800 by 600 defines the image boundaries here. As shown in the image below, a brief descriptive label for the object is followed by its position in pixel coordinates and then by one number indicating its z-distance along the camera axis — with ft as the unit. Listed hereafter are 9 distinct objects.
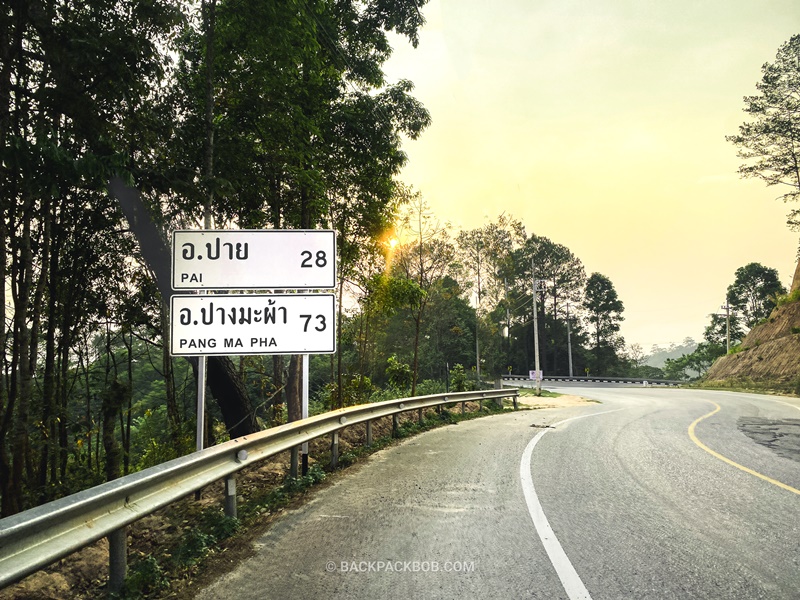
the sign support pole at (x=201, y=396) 21.47
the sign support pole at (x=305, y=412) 24.56
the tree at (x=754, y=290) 254.27
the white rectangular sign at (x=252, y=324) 22.67
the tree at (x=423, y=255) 78.12
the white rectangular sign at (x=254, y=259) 22.91
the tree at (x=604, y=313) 256.11
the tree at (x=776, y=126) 124.36
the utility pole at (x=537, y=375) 117.70
